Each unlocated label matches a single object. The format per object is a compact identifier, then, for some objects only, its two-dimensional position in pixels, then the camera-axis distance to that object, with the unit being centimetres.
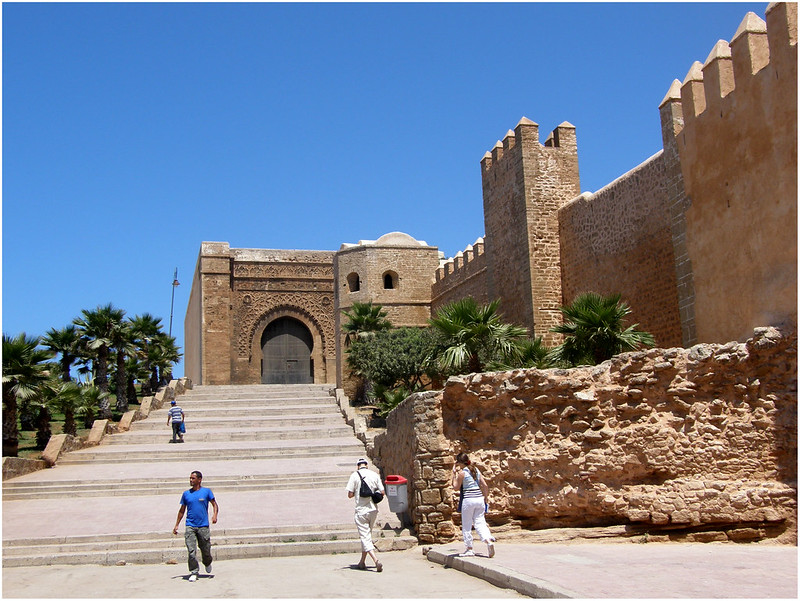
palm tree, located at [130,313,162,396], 2990
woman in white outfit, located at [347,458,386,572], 789
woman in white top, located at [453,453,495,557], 787
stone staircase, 916
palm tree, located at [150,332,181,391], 3080
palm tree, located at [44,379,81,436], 1886
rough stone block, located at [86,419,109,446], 1716
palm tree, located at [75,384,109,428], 2161
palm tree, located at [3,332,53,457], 1648
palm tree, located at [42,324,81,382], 2597
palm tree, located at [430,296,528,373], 1568
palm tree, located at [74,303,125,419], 2441
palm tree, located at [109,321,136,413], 2472
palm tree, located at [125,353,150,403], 3155
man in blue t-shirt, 752
